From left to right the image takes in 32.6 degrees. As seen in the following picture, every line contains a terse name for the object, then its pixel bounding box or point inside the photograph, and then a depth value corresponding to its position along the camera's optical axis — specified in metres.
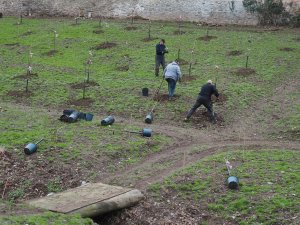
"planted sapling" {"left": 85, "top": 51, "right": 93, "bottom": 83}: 26.08
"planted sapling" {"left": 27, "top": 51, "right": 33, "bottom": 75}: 25.73
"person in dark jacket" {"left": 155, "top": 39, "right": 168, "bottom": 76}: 24.56
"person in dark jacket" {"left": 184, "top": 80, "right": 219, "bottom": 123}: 19.20
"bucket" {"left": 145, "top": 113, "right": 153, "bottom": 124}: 19.19
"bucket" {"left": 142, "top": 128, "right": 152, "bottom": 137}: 17.42
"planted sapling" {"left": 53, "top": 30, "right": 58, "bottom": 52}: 31.77
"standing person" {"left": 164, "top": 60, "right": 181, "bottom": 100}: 21.58
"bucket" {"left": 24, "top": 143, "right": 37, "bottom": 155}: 15.22
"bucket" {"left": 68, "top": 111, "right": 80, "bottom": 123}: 18.42
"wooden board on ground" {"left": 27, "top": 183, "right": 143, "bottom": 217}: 12.03
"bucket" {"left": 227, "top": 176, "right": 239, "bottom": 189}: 13.61
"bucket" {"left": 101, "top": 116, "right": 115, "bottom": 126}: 18.27
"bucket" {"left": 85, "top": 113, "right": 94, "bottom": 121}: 18.91
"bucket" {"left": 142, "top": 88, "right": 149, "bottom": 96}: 22.17
